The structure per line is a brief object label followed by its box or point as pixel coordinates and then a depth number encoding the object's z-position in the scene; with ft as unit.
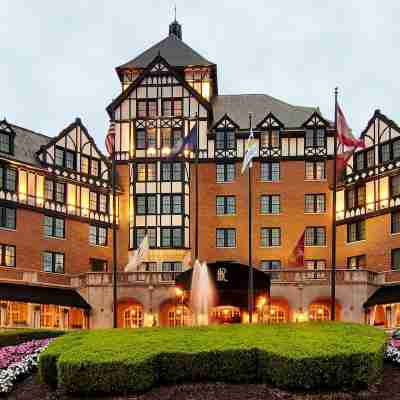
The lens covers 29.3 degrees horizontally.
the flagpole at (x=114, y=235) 139.84
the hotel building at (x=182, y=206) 172.24
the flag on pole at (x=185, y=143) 156.87
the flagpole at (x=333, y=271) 124.66
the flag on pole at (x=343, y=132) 127.75
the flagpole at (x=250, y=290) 120.78
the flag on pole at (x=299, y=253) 165.27
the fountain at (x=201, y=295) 158.20
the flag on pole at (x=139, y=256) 169.17
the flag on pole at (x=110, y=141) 145.52
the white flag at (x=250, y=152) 132.36
